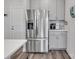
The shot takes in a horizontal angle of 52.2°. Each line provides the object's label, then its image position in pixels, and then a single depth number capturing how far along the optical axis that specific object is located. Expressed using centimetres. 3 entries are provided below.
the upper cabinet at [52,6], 382
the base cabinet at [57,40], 372
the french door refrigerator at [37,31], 341
